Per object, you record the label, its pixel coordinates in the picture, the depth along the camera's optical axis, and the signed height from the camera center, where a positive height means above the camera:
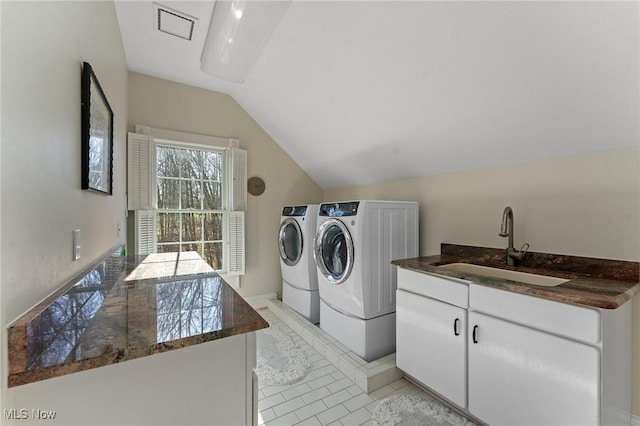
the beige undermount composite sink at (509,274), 1.62 -0.42
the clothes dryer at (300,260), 2.85 -0.53
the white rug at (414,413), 1.59 -1.23
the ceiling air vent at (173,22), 1.92 +1.42
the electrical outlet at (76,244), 1.08 -0.14
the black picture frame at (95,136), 1.19 +0.38
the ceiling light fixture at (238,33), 1.59 +1.16
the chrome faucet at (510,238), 1.80 -0.18
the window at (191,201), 3.01 +0.12
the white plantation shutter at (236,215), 3.23 -0.04
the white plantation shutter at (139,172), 2.74 +0.40
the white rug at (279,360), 2.02 -1.23
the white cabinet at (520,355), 1.15 -0.71
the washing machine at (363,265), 2.14 -0.45
